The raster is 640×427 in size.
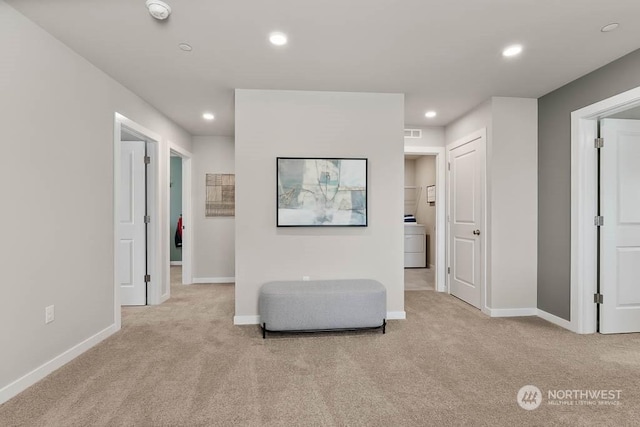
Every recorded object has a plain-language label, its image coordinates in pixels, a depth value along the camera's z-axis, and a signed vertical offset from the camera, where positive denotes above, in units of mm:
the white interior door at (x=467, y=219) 4020 -76
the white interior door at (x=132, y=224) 4137 -132
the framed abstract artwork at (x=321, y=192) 3471 +221
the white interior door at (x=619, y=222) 3191 -83
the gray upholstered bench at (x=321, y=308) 3057 -867
